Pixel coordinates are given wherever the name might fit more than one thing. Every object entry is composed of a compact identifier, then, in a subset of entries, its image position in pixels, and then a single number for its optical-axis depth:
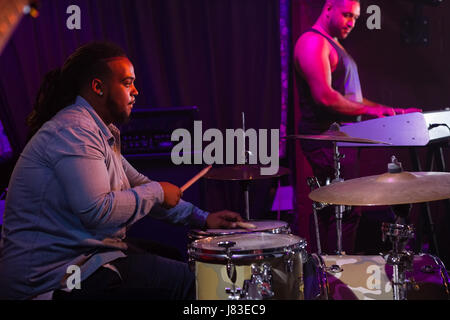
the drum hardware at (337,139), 2.44
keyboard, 3.06
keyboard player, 3.74
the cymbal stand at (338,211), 2.62
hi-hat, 2.57
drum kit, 1.69
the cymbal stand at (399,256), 1.77
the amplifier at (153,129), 3.01
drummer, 1.69
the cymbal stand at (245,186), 2.86
